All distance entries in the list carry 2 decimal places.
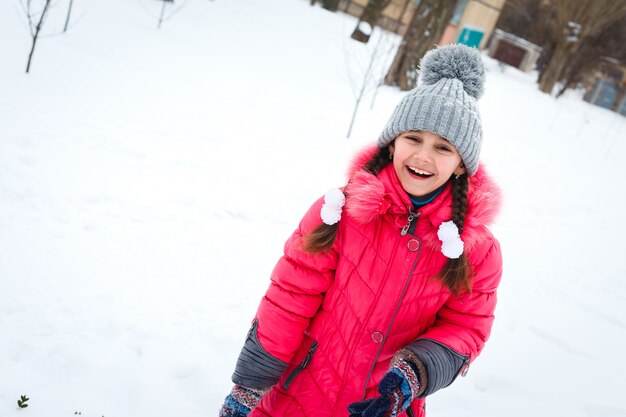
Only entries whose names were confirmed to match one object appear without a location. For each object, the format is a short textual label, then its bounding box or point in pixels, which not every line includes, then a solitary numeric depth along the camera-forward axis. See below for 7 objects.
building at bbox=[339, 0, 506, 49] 18.05
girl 1.39
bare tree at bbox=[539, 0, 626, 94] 16.66
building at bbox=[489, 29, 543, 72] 22.77
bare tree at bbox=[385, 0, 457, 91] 8.55
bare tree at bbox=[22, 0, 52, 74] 4.66
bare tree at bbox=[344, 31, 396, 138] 8.96
